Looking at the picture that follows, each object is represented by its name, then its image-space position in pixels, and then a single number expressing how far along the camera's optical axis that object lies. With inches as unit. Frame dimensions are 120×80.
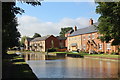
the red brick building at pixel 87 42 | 2022.9
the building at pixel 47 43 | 3529.8
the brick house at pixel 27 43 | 5012.3
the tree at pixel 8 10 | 434.0
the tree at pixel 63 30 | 6265.3
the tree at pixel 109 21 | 987.3
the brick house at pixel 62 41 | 3890.3
